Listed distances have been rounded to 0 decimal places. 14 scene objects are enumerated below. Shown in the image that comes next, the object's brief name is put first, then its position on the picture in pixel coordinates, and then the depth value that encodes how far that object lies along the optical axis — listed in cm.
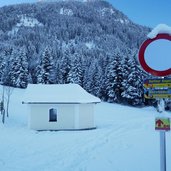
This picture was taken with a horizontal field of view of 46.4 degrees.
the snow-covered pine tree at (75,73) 3828
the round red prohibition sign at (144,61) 279
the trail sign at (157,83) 282
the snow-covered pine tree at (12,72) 4049
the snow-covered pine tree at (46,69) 3859
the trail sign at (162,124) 279
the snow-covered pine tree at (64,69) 4029
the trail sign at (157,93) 281
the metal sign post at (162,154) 279
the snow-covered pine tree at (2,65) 4566
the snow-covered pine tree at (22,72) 3995
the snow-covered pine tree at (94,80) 3727
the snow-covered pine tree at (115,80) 3277
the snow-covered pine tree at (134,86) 3159
